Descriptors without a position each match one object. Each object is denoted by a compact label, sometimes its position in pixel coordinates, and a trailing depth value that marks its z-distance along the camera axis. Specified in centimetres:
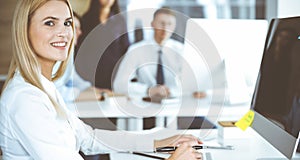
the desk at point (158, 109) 226
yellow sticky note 153
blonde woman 113
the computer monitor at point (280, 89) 117
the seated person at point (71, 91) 258
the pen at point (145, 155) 139
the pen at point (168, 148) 143
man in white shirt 304
